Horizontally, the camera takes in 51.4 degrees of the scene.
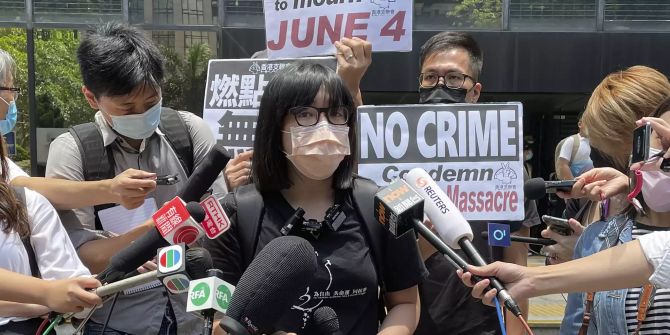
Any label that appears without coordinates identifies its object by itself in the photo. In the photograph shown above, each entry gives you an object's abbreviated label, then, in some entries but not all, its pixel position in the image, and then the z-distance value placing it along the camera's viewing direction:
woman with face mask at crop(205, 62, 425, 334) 2.11
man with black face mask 2.85
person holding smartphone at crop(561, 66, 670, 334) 2.27
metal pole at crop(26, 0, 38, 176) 8.77
